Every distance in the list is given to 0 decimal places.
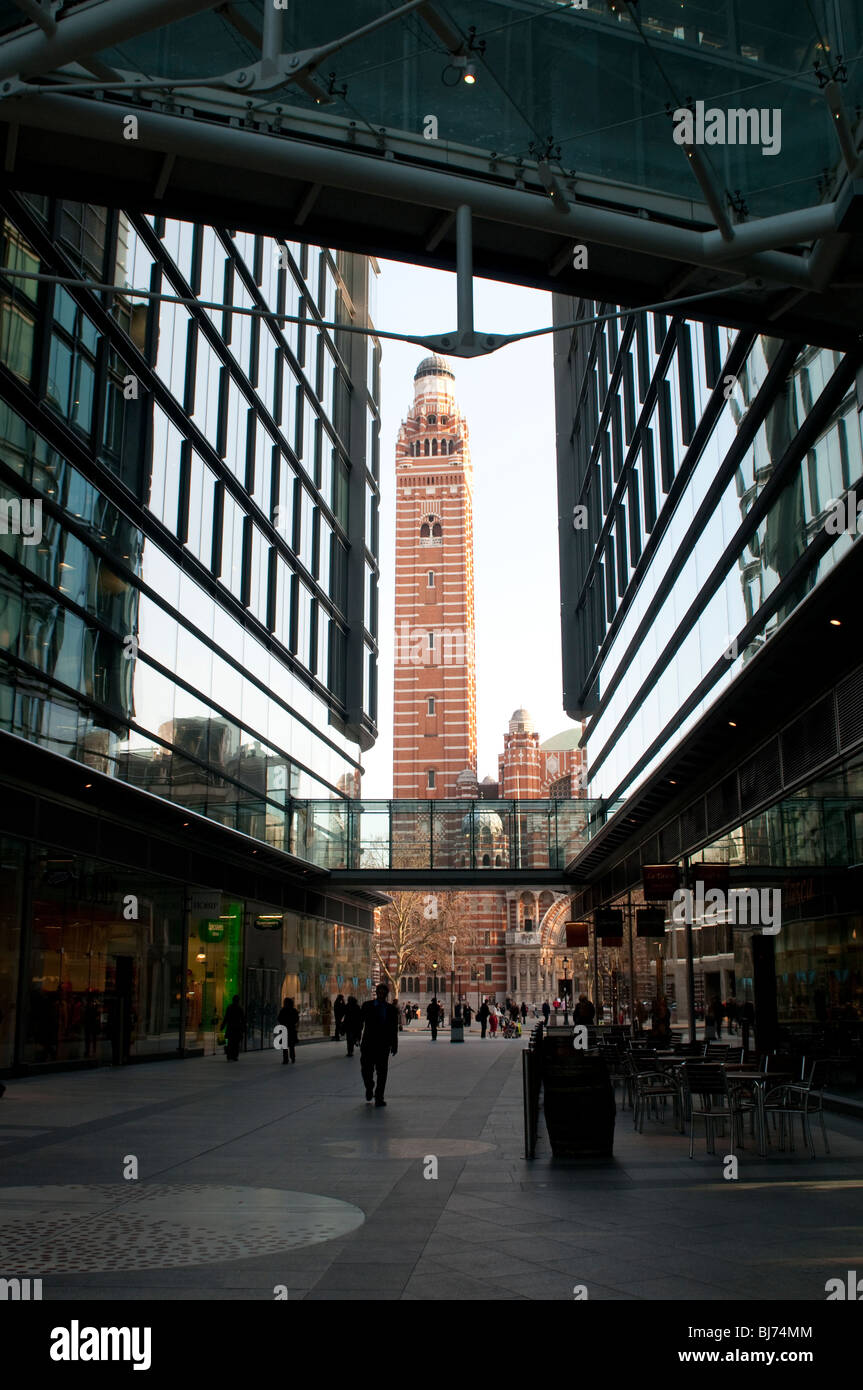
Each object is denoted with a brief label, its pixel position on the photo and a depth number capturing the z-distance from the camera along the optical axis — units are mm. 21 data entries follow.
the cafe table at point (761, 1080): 12695
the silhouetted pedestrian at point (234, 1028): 29641
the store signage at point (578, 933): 38781
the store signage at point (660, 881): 24391
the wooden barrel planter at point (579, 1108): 12422
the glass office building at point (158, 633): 21578
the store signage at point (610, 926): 31211
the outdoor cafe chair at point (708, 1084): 12922
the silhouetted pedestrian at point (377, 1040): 18281
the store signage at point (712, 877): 21219
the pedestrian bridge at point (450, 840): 42250
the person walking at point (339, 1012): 39719
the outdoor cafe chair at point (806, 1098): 12461
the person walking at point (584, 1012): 27594
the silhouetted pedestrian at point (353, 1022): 29344
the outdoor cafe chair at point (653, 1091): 14648
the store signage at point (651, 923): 27250
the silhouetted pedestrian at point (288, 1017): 27625
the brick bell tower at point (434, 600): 150250
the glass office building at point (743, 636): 15297
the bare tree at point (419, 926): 87750
